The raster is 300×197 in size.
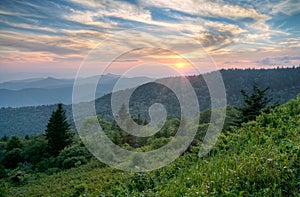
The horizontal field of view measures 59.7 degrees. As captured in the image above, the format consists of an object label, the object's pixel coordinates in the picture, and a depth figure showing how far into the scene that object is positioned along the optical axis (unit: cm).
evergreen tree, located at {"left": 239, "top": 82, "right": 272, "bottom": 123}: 2006
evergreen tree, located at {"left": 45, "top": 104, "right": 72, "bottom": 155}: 3684
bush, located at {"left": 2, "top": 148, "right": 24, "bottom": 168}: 3603
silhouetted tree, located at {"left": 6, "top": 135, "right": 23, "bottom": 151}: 3983
